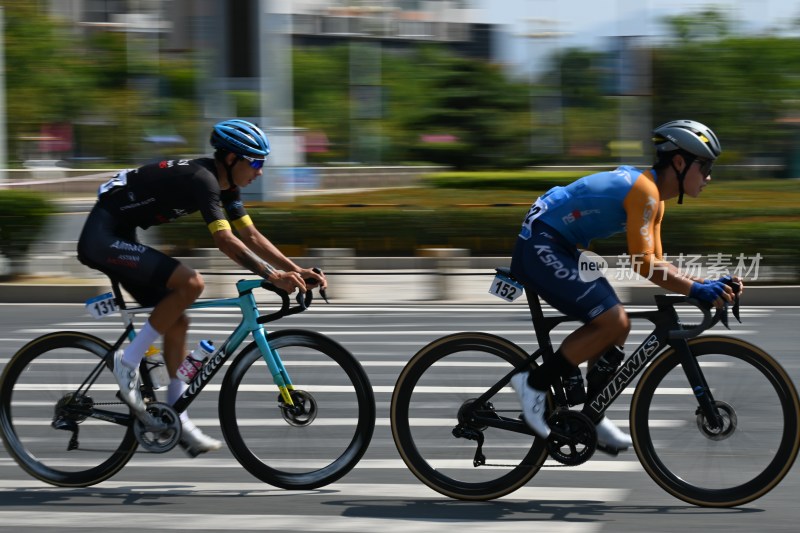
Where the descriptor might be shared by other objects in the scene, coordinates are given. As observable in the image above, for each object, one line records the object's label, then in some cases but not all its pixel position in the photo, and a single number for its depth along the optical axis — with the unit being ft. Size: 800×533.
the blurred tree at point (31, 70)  361.71
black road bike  36.50
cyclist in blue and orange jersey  35.68
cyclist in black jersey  38.34
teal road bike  39.19
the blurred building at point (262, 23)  179.32
